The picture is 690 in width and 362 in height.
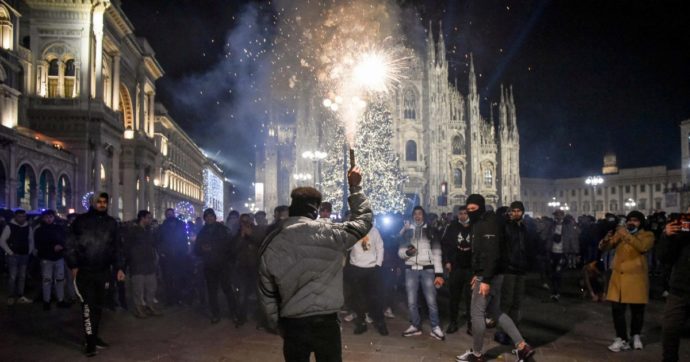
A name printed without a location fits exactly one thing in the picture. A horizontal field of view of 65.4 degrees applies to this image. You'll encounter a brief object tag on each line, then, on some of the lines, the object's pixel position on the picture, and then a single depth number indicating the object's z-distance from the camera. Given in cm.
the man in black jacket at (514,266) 665
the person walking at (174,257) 1068
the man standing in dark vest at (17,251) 1047
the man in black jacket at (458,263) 805
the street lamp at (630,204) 8122
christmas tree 3981
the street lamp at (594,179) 5329
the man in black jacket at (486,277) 589
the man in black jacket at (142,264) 938
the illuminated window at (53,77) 2986
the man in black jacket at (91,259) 639
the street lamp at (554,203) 8601
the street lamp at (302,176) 4763
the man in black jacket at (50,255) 978
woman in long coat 669
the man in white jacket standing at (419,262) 782
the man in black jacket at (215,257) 901
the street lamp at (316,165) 2987
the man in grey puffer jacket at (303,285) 341
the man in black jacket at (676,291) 514
